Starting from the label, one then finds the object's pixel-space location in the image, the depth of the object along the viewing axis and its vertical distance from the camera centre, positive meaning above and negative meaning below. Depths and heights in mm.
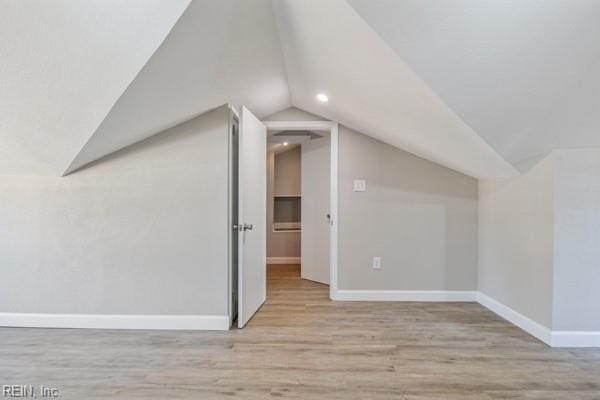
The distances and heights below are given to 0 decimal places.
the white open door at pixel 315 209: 4504 -167
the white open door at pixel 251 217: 2834 -184
